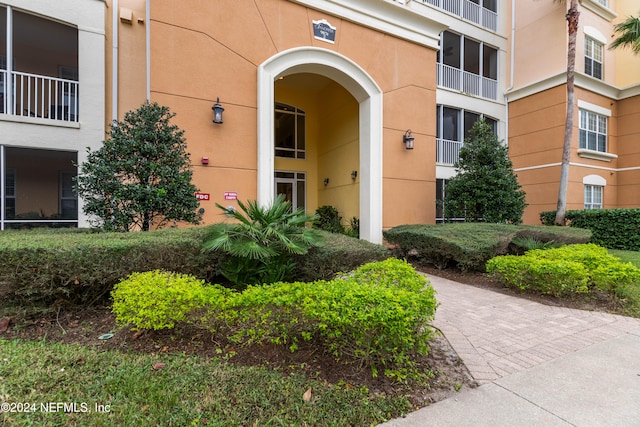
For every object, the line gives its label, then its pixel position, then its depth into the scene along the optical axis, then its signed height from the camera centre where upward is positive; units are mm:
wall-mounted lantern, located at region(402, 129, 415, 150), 9141 +2193
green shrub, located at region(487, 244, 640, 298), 4801 -990
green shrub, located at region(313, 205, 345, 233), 10531 -295
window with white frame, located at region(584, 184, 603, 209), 13820 +773
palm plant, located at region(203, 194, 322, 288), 3812 -376
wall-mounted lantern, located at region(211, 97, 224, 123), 6813 +2203
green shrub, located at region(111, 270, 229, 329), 2873 -892
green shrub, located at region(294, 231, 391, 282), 4160 -686
